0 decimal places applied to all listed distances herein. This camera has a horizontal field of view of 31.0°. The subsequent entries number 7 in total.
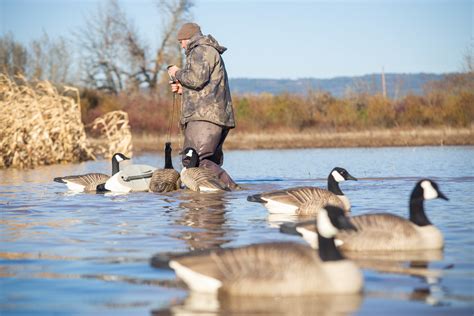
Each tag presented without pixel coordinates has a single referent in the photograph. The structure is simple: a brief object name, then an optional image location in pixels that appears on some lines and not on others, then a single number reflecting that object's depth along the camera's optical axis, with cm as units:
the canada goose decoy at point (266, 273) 605
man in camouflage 1453
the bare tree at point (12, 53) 5217
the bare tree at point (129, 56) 5316
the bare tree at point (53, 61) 5666
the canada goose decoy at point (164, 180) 1431
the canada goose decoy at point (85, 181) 1488
